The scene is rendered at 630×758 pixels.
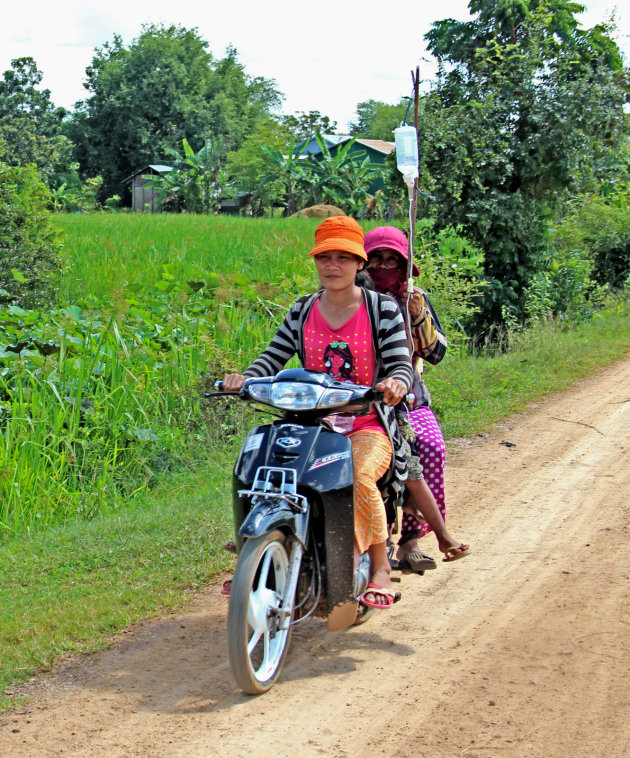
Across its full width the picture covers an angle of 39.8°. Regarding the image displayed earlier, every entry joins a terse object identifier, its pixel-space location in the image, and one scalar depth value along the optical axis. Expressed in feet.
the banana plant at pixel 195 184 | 127.75
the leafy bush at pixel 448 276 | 35.35
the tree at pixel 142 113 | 180.45
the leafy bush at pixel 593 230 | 50.16
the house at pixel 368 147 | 163.10
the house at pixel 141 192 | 160.97
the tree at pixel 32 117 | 158.61
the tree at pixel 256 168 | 138.21
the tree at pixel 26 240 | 32.24
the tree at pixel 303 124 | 169.37
